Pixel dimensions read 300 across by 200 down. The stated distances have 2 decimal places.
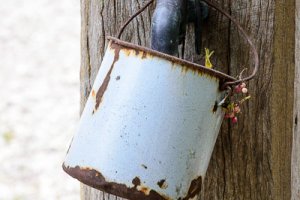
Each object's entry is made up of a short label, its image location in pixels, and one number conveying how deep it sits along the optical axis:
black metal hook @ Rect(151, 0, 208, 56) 1.58
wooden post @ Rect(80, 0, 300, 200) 1.66
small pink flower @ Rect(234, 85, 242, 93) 1.57
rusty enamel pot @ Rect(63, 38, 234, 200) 1.52
